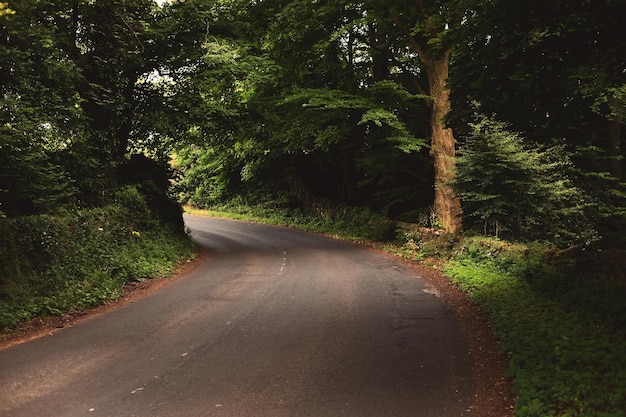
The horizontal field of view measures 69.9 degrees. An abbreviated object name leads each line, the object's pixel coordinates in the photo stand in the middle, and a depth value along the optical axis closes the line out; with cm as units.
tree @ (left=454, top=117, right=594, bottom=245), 1271
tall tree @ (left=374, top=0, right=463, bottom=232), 1419
